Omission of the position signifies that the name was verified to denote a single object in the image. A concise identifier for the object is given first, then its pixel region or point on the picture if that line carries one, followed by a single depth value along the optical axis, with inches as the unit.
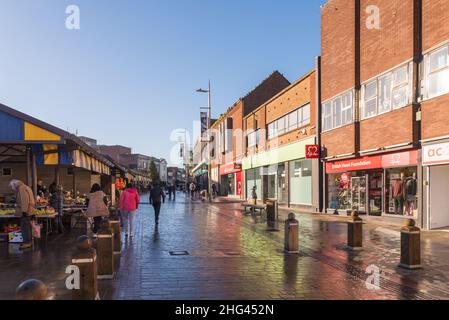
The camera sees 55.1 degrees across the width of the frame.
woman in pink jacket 538.8
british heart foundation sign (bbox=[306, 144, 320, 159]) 929.5
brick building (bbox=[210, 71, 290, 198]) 1690.5
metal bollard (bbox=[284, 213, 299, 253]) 403.2
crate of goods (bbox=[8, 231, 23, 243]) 445.7
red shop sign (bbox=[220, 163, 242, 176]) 1705.0
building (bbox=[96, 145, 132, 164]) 5037.4
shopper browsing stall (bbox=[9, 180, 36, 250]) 410.3
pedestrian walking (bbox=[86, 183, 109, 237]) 463.2
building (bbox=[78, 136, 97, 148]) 4005.9
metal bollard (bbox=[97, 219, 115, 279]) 291.9
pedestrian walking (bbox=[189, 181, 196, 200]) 1730.1
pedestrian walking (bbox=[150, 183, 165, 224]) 658.2
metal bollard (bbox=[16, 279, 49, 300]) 123.9
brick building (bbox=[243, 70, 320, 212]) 987.9
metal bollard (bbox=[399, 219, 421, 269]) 334.6
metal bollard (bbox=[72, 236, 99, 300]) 203.9
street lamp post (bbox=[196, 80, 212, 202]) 1715.3
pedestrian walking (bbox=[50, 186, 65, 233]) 552.1
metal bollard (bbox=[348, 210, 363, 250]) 423.0
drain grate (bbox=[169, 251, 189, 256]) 393.7
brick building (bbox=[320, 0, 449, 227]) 594.2
